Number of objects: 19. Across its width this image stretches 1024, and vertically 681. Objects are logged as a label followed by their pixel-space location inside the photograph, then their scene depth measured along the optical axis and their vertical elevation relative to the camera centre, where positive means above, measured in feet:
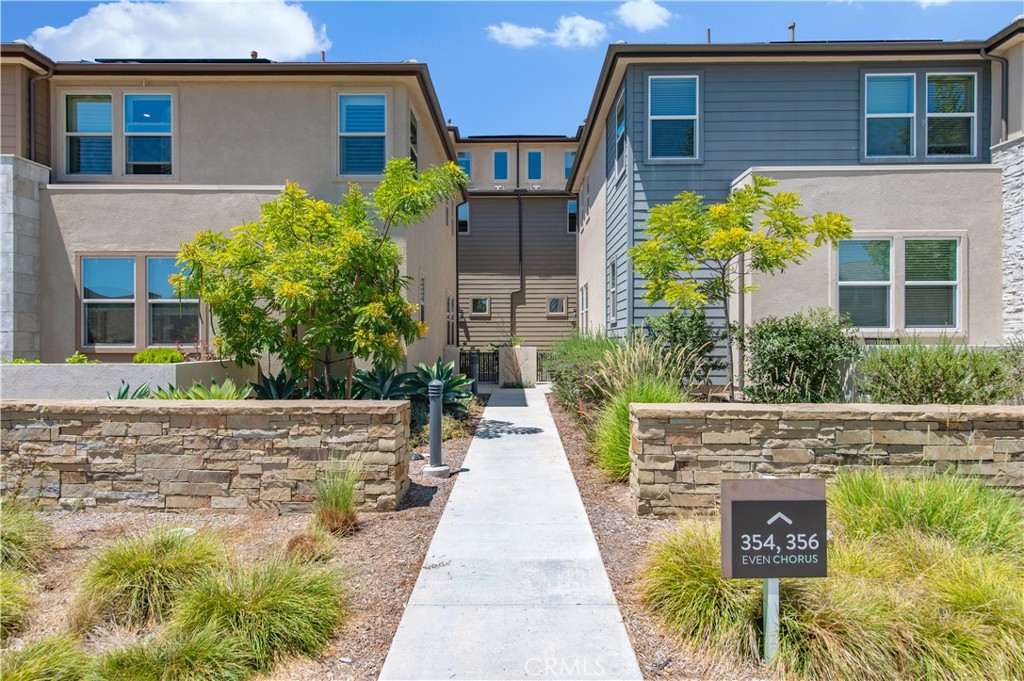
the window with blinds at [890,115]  40.06 +14.38
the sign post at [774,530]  11.47 -3.56
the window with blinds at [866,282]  35.73 +3.21
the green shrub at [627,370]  28.14 -1.57
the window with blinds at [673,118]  40.11 +14.16
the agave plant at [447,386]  35.53 -2.89
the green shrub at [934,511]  15.23 -4.47
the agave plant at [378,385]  32.81 -2.61
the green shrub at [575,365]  33.30 -1.72
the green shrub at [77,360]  31.94 -1.31
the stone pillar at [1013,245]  35.19 +5.29
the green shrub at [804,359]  30.96 -1.06
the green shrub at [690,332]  37.09 +0.30
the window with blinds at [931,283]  35.76 +3.17
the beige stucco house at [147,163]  36.40 +10.74
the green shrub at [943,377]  25.67 -1.66
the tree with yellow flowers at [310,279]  27.04 +2.48
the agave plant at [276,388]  30.12 -2.56
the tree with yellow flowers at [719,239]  30.19 +4.87
